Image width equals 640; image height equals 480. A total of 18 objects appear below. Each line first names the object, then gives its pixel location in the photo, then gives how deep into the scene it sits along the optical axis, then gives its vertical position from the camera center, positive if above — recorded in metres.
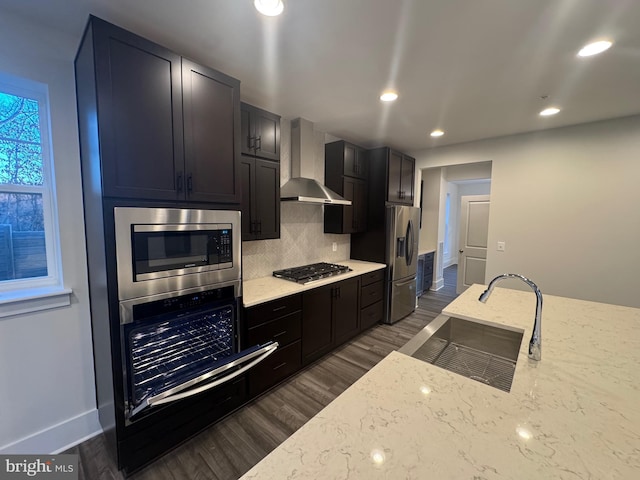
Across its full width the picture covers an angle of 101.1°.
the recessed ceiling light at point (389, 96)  2.43 +1.18
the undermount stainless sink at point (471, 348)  1.40 -0.76
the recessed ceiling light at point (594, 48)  1.69 +1.15
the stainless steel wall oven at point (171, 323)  1.49 -0.66
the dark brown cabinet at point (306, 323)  2.22 -1.04
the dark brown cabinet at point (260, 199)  2.37 +0.20
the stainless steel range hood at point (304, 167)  2.91 +0.63
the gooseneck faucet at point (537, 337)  1.17 -0.51
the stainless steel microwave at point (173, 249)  1.48 -0.19
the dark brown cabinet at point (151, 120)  1.40 +0.60
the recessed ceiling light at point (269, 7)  1.38 +1.15
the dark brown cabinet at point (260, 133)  2.30 +0.80
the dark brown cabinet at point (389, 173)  3.73 +0.71
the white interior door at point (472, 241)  5.36 -0.39
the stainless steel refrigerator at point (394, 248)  3.73 -0.39
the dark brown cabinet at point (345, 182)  3.52 +0.54
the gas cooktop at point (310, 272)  2.78 -0.59
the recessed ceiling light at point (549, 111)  2.72 +1.18
